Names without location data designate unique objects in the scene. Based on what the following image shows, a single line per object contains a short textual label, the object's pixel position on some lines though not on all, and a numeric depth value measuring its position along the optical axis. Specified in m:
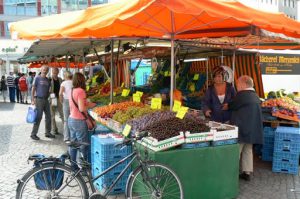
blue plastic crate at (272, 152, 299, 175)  5.84
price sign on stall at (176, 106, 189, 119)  4.48
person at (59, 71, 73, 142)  7.31
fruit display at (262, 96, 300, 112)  6.80
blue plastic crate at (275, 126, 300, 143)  5.84
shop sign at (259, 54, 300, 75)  11.88
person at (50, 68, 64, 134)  9.17
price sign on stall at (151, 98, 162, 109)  5.53
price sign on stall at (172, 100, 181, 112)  4.78
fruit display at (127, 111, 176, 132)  4.62
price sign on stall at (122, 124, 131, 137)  4.52
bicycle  3.65
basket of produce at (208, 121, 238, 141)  4.39
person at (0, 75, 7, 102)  21.52
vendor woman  5.59
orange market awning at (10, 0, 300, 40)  3.72
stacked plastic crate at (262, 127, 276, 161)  6.47
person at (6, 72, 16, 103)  19.88
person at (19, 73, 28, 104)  19.19
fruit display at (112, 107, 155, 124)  5.32
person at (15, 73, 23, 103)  20.39
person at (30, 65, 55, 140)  8.37
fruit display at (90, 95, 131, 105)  7.93
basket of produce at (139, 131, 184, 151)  4.02
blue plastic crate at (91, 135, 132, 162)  4.57
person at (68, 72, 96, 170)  5.19
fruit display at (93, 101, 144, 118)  6.01
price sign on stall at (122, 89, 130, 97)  8.21
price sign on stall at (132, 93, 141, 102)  6.54
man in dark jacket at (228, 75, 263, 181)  5.24
